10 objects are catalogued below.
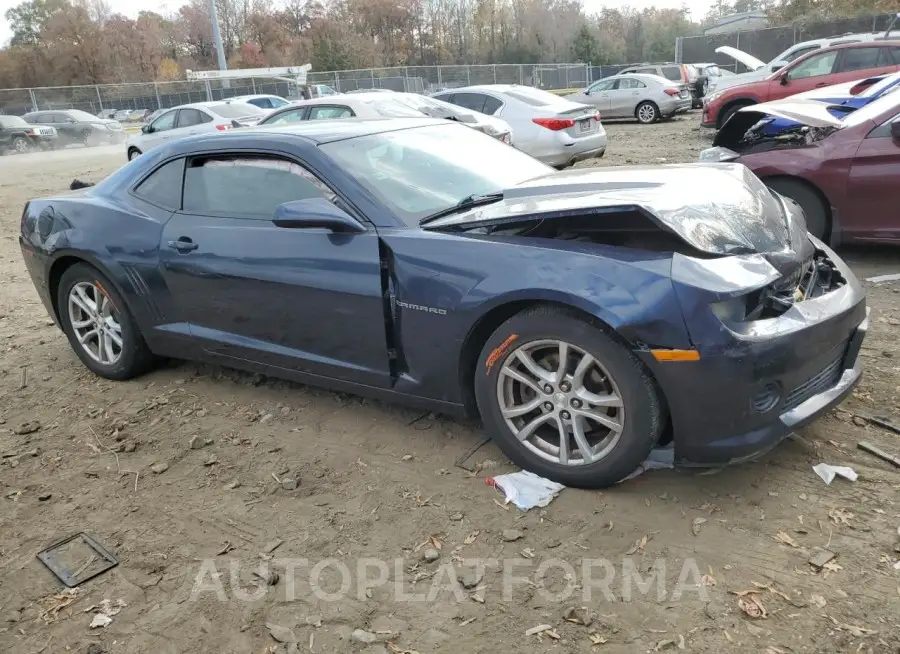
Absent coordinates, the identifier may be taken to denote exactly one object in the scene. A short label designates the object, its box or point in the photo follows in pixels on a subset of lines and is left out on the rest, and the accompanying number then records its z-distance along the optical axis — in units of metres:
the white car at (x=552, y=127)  11.34
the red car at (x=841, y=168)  5.33
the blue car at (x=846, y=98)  6.21
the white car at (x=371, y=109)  11.08
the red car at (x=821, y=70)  13.12
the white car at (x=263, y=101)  18.97
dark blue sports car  2.62
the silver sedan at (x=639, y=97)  19.75
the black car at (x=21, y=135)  23.77
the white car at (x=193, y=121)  14.72
